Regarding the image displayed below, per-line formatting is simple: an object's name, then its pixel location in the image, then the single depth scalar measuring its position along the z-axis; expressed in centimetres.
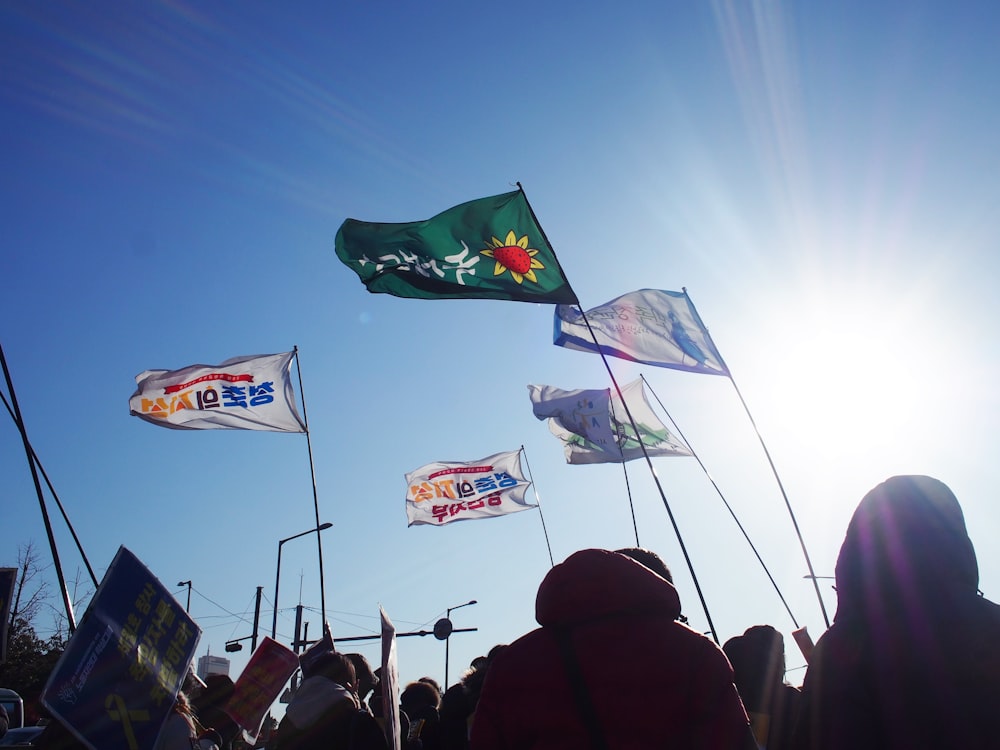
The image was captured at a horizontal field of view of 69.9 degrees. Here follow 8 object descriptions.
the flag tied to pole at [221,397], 1183
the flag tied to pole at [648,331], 940
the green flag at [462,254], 802
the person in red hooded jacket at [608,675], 230
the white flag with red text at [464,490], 1822
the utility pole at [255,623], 3139
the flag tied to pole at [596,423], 1445
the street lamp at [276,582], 3097
